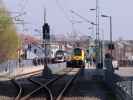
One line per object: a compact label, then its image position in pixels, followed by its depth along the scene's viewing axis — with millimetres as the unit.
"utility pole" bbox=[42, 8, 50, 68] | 60369
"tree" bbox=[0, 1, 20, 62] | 115794
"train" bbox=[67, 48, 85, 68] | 97375
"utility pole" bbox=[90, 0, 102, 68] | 77425
